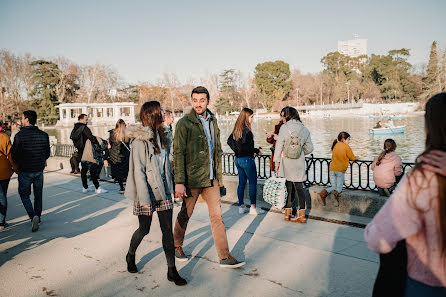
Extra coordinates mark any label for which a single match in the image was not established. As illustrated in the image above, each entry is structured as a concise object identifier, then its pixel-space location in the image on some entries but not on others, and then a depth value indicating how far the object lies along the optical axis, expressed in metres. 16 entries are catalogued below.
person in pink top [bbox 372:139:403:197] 5.70
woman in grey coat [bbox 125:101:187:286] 3.70
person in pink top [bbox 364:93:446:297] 1.63
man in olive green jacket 4.00
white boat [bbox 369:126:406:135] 36.28
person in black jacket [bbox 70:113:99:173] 8.41
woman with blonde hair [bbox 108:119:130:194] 8.23
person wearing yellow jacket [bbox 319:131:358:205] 6.25
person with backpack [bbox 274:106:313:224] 5.50
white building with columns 74.12
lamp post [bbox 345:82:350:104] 97.70
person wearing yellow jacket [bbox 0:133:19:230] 5.96
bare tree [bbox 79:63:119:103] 86.31
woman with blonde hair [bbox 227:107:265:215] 6.27
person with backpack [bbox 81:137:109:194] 8.67
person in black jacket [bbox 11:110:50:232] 5.93
